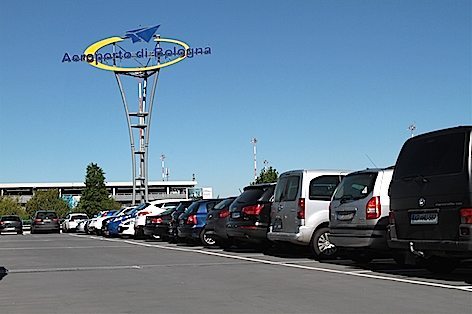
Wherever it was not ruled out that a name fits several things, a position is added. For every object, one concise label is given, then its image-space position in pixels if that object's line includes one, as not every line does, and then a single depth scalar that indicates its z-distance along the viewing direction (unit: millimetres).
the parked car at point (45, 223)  47406
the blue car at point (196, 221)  22078
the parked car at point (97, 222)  38359
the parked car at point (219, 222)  19945
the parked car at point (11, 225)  48125
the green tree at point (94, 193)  83375
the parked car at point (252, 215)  17625
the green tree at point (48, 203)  104438
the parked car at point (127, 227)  30875
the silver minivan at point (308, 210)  15602
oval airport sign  51688
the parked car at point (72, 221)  47900
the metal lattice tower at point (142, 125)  51031
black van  10391
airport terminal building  130625
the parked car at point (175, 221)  24202
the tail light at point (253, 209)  17766
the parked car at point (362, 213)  13023
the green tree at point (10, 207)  99812
